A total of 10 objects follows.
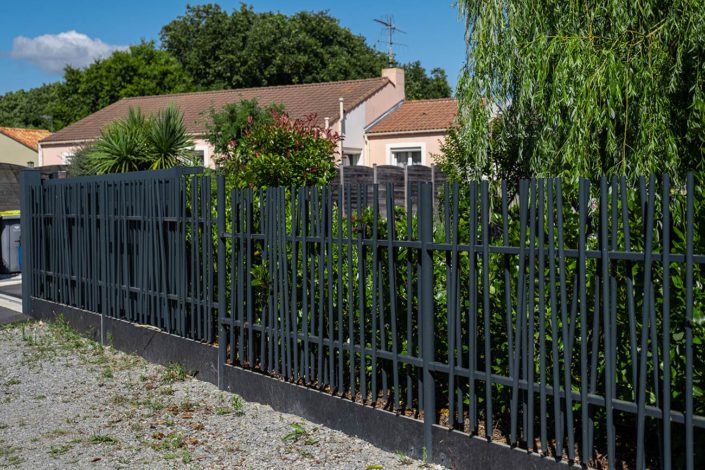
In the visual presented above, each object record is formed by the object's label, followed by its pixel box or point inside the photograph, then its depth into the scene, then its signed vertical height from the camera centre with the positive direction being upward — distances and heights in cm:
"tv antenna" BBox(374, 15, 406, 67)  5395 +1084
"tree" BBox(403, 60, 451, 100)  5853 +886
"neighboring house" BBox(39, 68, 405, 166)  3184 +421
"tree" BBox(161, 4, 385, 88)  4966 +987
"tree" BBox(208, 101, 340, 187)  1323 +89
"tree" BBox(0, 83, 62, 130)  7306 +932
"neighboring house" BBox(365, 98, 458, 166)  3080 +271
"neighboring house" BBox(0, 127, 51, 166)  4738 +369
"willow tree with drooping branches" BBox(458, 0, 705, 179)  882 +131
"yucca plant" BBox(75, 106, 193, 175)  1455 +115
